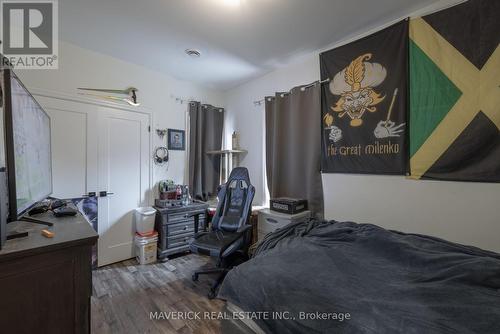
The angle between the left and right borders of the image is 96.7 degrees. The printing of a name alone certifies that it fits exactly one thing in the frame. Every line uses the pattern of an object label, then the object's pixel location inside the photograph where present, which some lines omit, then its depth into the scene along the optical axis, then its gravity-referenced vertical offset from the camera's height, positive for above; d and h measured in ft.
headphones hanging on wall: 10.56 +0.55
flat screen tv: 2.78 +0.31
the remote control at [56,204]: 4.89 -0.86
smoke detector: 8.60 +4.50
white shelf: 11.43 +0.80
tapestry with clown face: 6.52 +2.02
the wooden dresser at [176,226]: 9.54 -2.66
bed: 2.90 -1.94
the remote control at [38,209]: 4.43 -0.87
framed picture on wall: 11.00 +1.36
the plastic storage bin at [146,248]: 9.16 -3.39
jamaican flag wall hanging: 5.18 +1.87
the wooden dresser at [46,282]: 2.37 -1.36
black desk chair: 7.30 -2.35
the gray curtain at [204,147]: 11.59 +1.07
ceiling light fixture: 6.04 +4.49
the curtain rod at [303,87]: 8.23 +3.21
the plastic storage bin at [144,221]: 9.41 -2.32
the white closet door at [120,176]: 9.10 -0.39
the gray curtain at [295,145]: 8.59 +0.91
